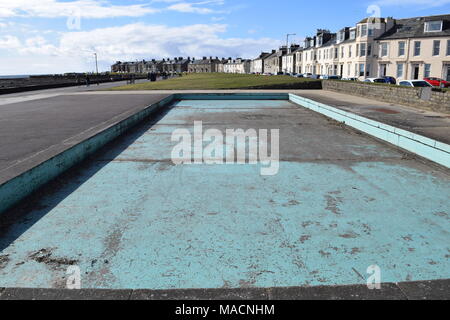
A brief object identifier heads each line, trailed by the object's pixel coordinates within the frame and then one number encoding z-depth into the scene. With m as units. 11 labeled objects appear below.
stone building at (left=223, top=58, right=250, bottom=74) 149.15
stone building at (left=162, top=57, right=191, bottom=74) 183.62
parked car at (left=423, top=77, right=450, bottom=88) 29.72
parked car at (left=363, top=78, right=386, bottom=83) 35.91
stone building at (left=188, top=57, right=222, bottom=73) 178.00
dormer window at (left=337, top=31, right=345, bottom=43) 57.91
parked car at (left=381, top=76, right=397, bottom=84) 37.67
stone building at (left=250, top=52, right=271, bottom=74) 119.81
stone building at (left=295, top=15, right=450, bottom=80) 40.69
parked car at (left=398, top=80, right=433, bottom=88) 25.20
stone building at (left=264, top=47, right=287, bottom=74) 96.00
